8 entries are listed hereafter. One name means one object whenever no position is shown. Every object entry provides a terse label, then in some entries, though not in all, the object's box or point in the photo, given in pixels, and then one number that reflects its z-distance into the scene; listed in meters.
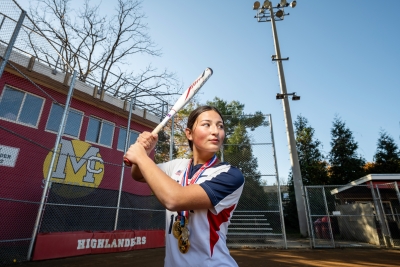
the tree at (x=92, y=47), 16.39
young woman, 1.12
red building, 8.34
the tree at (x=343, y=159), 24.02
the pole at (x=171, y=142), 11.41
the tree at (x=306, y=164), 22.00
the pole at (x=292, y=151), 14.05
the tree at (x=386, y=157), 23.74
